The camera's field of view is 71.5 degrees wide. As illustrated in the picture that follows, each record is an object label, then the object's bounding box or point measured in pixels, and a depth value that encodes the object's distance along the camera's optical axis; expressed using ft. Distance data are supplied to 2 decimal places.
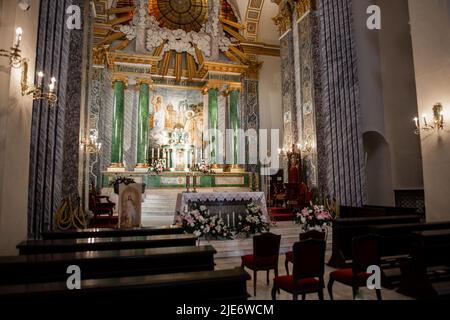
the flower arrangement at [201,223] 22.25
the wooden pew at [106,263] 9.20
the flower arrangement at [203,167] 45.21
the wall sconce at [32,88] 13.75
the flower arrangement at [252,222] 25.71
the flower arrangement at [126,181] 20.29
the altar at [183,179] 45.70
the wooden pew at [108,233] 14.60
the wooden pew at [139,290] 6.86
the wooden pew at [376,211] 25.67
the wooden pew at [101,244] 11.59
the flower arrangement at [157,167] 45.14
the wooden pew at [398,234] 16.87
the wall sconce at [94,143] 40.05
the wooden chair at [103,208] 34.42
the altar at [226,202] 26.58
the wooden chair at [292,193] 36.34
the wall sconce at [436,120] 24.59
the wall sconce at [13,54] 11.74
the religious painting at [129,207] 19.25
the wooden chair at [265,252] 14.99
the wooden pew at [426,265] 13.65
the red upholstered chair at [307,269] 11.68
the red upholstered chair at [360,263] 12.98
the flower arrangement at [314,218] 22.81
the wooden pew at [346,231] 20.33
